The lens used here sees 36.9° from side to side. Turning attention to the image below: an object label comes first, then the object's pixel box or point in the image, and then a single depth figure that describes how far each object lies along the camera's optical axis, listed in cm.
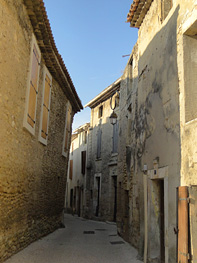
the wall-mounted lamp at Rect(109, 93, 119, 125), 1277
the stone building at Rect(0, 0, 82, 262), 556
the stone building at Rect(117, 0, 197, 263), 444
